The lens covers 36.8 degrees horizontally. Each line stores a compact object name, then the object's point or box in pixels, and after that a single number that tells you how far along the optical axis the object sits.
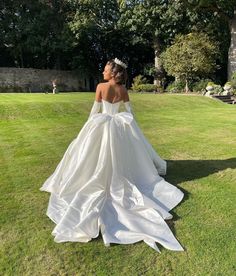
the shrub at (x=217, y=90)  23.91
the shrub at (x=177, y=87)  28.58
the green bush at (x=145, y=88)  29.05
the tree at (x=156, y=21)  27.91
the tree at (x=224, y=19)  25.66
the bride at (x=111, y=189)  3.87
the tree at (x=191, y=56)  26.72
